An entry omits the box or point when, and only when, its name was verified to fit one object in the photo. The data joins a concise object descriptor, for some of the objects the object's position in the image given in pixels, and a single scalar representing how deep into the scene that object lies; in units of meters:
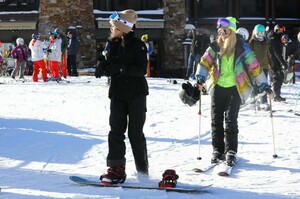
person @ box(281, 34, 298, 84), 13.71
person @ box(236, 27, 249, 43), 9.57
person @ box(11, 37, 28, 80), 17.13
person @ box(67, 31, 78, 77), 18.77
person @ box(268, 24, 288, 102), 10.81
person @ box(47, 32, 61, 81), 15.63
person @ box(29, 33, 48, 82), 15.65
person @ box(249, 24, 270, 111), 9.89
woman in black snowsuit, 4.76
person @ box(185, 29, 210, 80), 15.00
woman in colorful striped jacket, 5.54
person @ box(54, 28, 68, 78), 17.67
